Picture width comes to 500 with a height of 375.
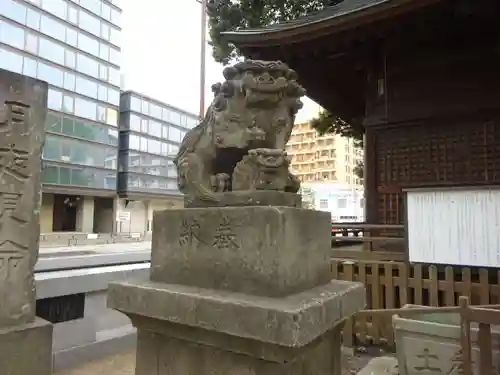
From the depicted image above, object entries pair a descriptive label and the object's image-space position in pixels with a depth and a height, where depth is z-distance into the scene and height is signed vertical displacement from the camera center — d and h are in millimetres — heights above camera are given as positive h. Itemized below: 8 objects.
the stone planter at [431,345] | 3062 -1032
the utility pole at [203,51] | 13344 +6200
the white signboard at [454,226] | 4215 -61
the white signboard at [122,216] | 31441 +102
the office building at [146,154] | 29953 +5106
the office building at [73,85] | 23438 +8960
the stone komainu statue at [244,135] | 1934 +448
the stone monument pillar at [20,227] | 3160 -94
